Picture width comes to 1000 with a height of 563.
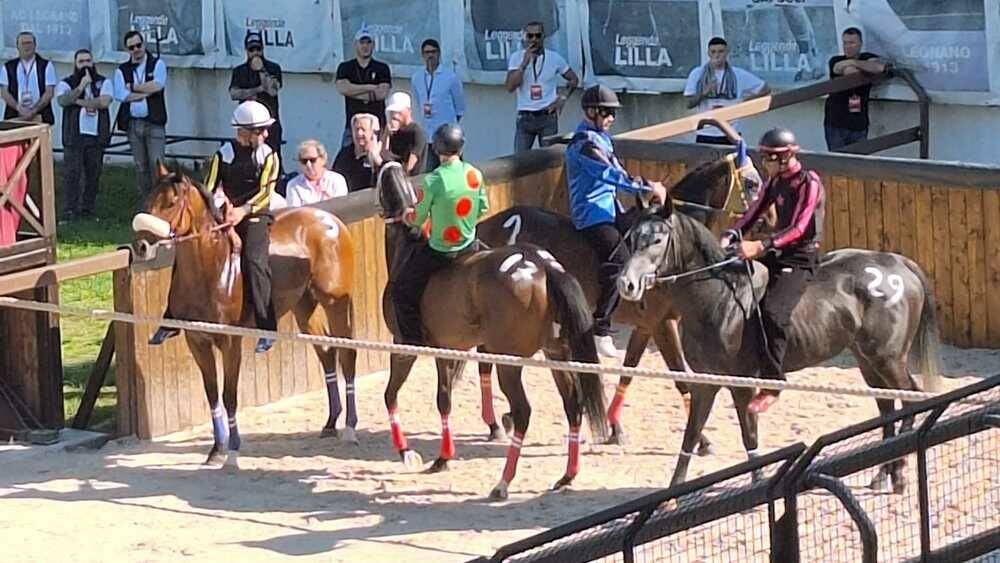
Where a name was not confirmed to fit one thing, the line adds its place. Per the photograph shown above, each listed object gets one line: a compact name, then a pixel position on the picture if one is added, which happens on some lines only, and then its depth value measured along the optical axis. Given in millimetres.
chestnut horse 12281
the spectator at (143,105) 21859
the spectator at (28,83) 21953
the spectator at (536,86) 20094
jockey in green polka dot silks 11930
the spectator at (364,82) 20734
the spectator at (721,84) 18766
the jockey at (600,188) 12734
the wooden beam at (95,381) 13414
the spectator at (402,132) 14391
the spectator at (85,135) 21719
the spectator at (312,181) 14516
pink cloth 13117
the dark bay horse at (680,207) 12500
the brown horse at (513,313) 11773
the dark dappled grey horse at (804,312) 11188
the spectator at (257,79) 21562
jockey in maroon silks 11258
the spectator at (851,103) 18469
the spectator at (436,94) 20203
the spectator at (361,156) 13758
